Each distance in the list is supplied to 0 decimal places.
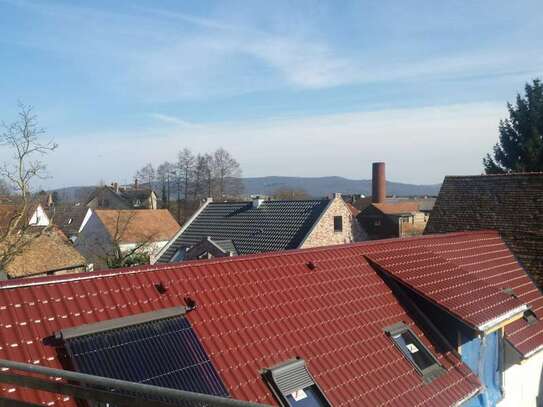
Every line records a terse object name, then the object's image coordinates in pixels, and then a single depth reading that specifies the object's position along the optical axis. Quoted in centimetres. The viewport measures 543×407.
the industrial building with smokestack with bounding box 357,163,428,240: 4656
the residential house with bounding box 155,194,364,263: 2208
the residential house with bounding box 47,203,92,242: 4684
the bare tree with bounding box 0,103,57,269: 1831
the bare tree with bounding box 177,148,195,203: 6404
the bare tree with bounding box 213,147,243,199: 6188
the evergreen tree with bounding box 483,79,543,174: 2878
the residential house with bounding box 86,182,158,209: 6425
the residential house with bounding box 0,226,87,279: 2161
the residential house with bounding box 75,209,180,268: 3506
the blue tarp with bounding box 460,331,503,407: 902
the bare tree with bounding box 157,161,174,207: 6662
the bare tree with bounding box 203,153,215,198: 6197
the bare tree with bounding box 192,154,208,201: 6248
